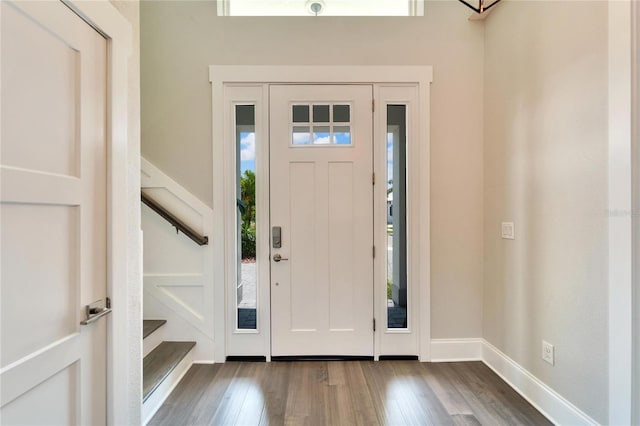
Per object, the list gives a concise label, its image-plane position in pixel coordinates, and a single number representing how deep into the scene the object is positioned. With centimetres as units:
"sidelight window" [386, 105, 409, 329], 248
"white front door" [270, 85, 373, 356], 243
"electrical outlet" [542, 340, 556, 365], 176
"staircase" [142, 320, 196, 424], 180
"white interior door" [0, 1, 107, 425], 91
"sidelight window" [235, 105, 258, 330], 246
